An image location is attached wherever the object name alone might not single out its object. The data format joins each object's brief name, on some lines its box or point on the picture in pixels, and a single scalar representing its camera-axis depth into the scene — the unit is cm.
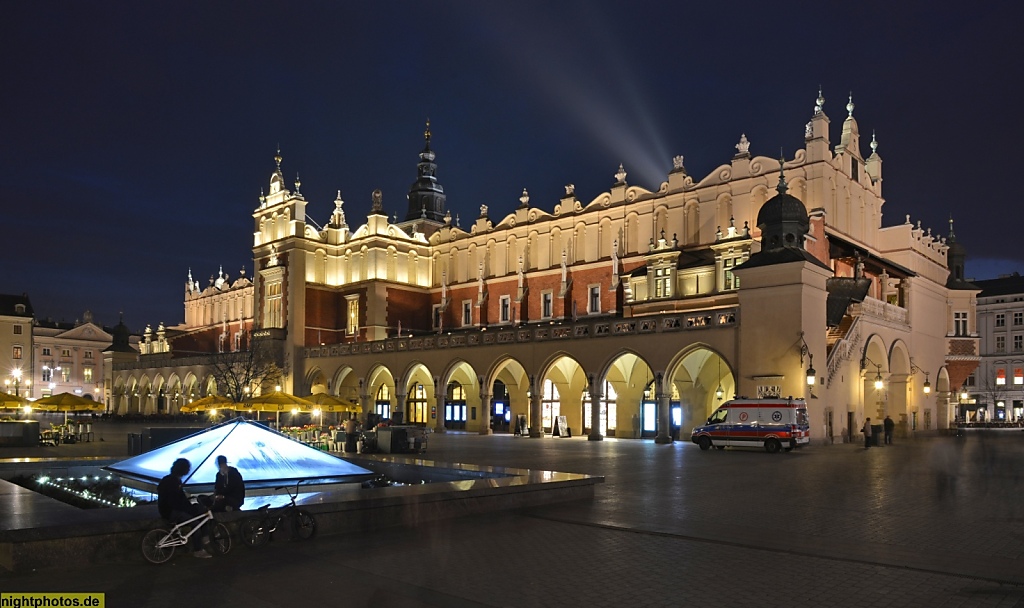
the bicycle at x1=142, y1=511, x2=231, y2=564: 1034
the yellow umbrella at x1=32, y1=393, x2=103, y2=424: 3594
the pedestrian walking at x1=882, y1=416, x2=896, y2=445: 3672
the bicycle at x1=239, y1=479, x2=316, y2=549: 1140
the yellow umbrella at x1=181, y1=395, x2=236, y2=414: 3501
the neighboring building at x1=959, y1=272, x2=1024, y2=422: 8219
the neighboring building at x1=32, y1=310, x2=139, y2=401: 10456
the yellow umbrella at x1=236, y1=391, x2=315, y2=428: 3216
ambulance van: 3045
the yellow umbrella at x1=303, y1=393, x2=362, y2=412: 3403
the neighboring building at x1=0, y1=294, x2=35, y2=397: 9425
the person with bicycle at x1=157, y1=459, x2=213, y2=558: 1069
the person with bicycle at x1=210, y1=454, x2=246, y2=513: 1181
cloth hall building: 3622
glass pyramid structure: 1716
